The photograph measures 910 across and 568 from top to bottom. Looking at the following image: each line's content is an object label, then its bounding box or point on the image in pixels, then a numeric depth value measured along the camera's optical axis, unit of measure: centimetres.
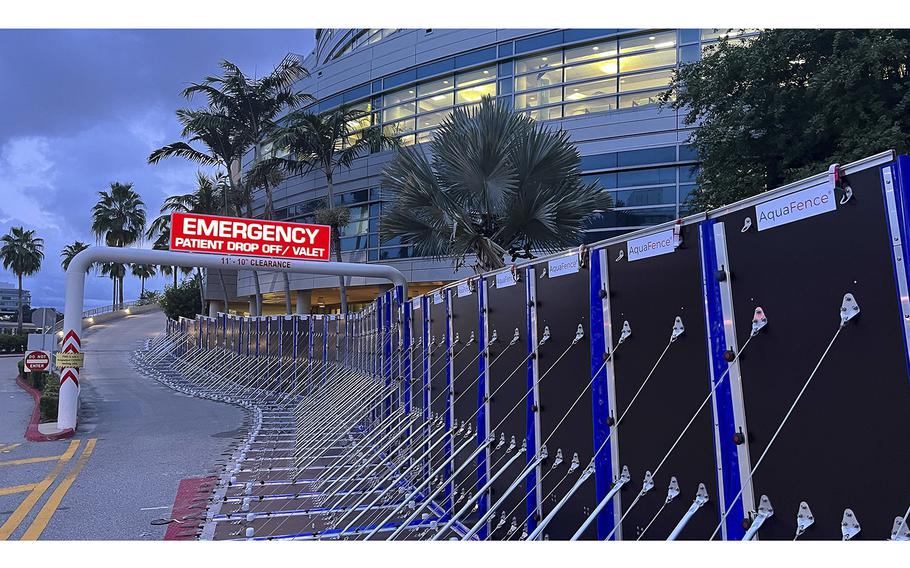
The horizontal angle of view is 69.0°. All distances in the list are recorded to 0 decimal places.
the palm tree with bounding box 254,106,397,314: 2589
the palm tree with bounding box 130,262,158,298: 7406
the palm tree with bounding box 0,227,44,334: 6600
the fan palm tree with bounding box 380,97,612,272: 1215
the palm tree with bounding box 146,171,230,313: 3788
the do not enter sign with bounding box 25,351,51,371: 1514
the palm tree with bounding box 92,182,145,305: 5241
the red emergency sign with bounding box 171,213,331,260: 1394
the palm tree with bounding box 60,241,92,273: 6925
